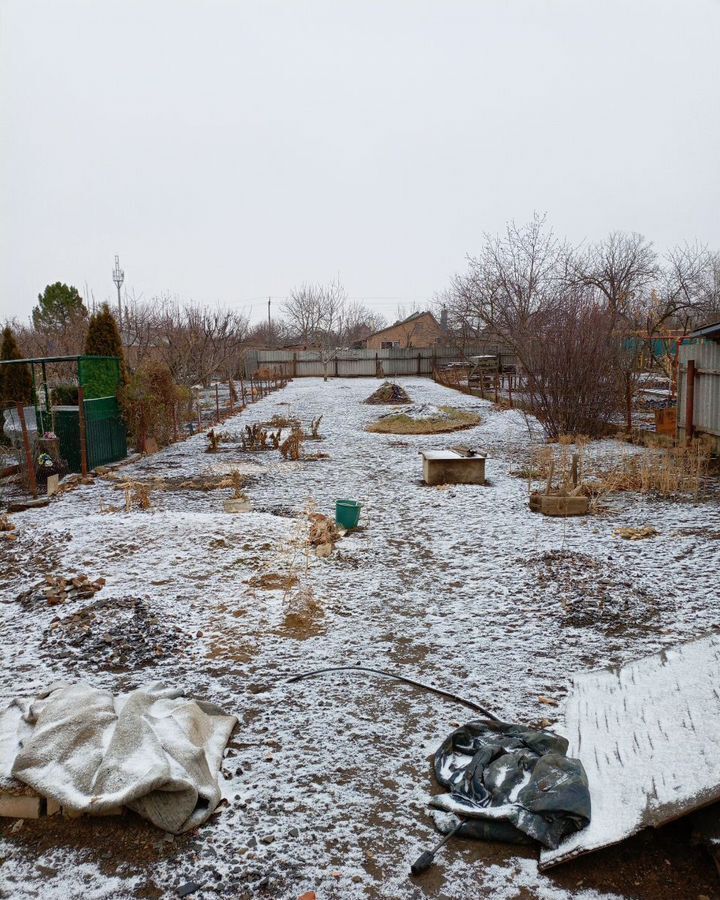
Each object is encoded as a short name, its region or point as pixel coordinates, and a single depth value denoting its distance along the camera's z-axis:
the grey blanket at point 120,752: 2.96
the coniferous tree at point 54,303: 37.62
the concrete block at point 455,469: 10.14
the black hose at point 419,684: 3.88
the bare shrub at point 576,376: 13.87
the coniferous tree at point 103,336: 14.06
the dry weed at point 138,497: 8.71
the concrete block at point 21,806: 3.05
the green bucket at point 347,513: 7.74
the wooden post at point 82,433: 11.15
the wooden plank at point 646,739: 2.73
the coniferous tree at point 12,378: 15.81
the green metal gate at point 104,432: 11.94
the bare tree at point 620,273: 26.97
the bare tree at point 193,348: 18.64
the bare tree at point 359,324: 69.06
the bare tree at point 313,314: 58.31
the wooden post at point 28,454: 9.45
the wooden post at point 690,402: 11.31
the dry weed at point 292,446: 12.80
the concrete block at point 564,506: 8.17
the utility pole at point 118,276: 24.44
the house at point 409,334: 58.62
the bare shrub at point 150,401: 13.09
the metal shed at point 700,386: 10.66
